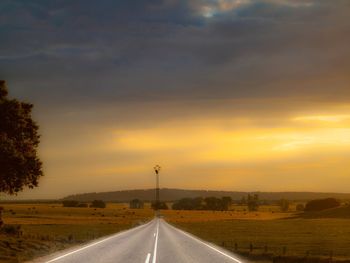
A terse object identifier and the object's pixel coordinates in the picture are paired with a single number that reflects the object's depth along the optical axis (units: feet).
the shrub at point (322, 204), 636.48
